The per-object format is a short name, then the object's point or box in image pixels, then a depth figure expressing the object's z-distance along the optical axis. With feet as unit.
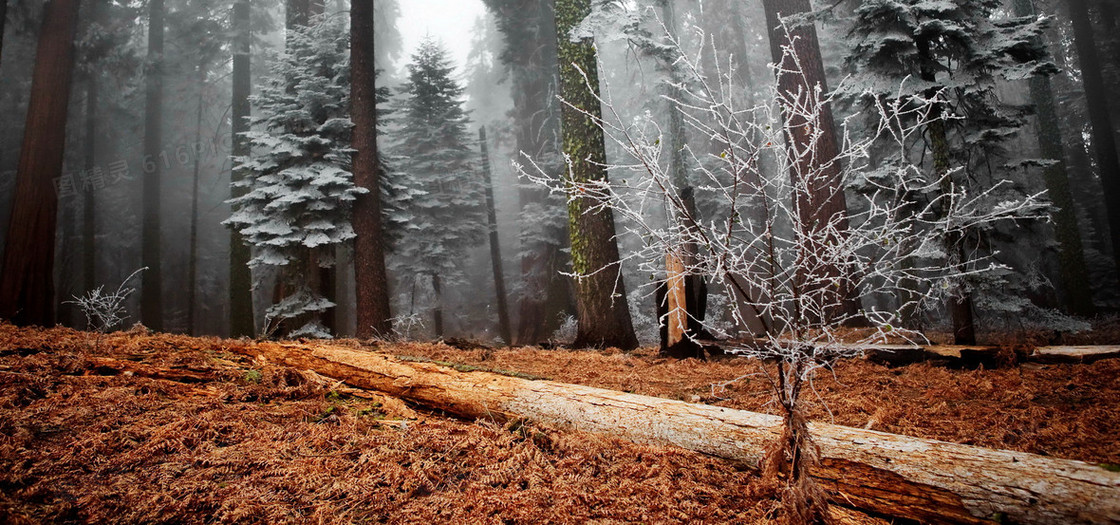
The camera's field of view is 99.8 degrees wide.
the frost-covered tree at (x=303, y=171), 33.83
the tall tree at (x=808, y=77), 26.84
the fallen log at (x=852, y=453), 5.99
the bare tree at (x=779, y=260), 7.06
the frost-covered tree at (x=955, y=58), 21.02
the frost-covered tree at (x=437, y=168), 60.90
